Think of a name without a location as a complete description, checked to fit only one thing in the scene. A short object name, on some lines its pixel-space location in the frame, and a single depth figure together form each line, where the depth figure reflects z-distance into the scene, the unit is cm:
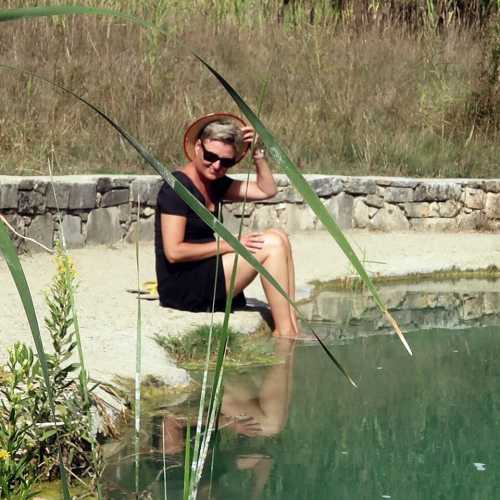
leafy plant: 265
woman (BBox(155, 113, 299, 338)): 556
